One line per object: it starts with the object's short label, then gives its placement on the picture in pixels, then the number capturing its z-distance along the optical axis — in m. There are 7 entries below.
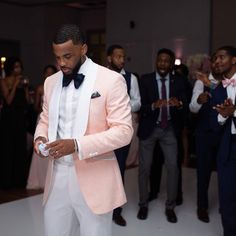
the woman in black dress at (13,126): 5.55
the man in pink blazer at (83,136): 2.08
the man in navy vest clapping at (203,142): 4.19
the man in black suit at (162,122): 4.30
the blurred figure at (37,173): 5.62
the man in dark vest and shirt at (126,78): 4.23
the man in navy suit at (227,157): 3.56
